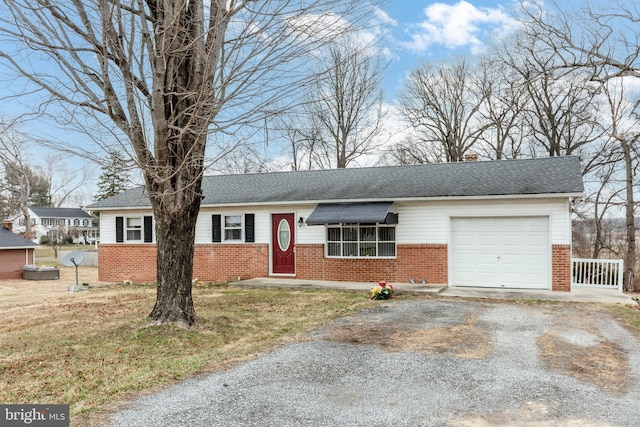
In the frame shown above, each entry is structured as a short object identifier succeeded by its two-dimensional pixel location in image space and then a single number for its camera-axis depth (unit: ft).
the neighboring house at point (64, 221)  191.03
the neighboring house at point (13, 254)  79.25
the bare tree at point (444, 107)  93.25
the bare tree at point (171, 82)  20.76
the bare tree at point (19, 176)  102.76
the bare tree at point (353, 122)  93.35
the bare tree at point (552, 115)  76.79
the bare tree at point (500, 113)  84.79
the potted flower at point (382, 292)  36.04
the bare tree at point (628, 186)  64.52
